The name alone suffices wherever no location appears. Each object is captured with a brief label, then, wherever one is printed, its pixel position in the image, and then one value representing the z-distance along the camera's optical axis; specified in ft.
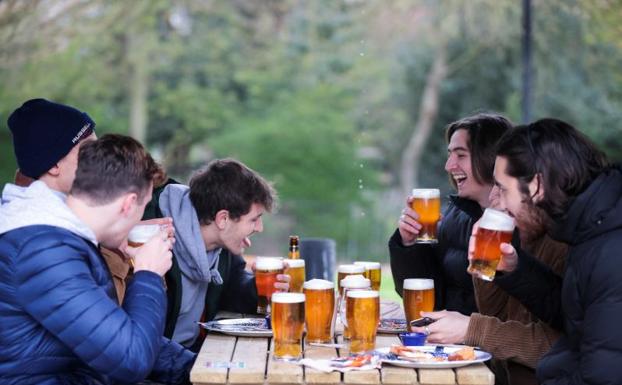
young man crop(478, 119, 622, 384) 14.91
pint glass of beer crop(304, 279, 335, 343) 16.97
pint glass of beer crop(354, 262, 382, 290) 20.22
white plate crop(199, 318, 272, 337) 18.16
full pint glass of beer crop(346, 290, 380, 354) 16.20
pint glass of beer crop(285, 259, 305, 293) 20.17
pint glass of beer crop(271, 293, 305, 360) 15.89
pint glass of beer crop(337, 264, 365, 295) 19.66
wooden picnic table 14.81
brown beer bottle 21.67
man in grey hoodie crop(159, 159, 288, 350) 20.75
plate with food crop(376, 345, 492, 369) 15.19
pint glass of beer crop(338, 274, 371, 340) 17.39
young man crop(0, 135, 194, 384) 14.01
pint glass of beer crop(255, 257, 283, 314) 19.99
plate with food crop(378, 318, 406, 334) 18.88
